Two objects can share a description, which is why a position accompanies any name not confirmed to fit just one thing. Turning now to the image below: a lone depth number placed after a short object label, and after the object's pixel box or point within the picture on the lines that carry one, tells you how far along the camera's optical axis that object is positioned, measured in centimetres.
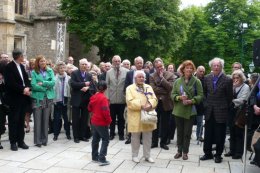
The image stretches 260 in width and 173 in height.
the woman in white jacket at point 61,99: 932
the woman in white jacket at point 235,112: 783
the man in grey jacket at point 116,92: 938
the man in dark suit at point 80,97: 896
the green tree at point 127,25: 2552
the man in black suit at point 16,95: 794
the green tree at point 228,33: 3466
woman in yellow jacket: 700
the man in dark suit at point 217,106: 733
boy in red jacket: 678
